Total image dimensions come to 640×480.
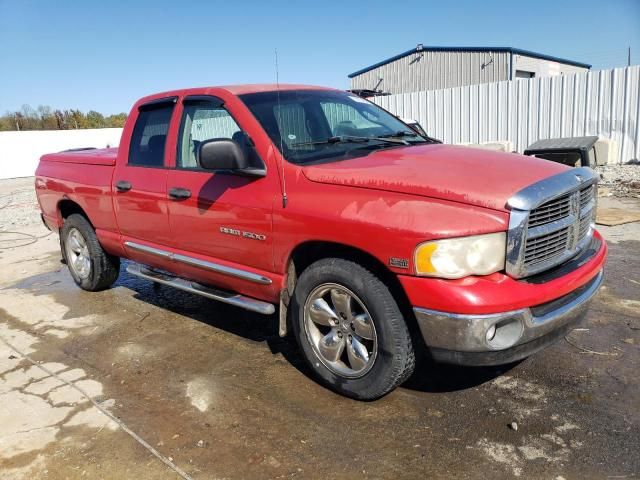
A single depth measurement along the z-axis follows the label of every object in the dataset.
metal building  26.94
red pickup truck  2.67
